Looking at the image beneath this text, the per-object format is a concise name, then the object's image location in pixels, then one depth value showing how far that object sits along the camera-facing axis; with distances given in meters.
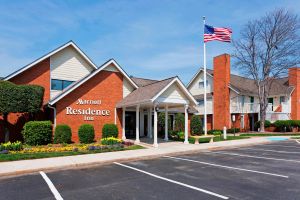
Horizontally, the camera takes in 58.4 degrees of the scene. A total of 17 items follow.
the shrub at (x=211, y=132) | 32.83
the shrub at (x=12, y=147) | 14.69
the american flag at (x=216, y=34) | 27.30
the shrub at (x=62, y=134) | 18.77
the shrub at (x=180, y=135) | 23.35
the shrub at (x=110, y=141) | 17.64
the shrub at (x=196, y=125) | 30.72
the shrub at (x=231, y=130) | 33.81
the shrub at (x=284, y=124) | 34.88
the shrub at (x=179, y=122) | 29.06
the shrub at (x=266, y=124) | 37.06
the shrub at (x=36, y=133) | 17.59
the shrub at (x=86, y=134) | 19.56
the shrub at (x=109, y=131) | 20.64
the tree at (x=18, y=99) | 17.53
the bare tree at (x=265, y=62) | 33.03
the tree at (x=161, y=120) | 28.35
